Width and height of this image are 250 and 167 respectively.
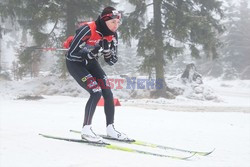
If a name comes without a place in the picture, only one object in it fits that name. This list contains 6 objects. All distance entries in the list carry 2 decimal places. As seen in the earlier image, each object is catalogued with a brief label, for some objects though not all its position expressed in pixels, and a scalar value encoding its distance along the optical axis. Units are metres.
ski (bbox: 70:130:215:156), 4.94
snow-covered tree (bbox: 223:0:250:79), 44.56
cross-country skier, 5.28
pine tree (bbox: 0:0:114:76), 19.64
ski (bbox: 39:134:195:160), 4.53
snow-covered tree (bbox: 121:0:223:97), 19.39
